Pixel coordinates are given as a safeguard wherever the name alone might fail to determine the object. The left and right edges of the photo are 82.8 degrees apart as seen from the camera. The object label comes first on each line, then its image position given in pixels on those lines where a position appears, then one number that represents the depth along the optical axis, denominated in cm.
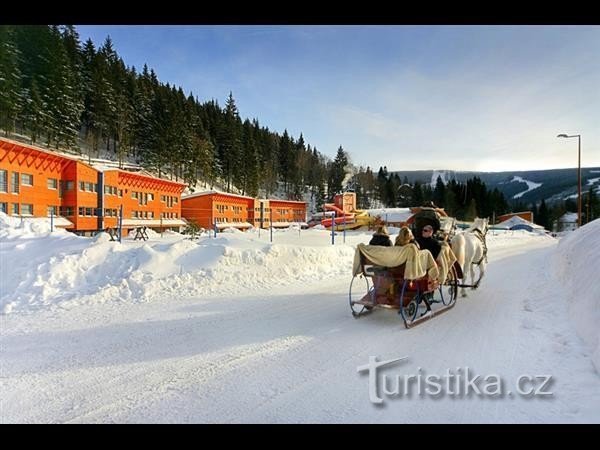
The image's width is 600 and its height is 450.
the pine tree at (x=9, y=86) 4103
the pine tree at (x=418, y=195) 8102
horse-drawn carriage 612
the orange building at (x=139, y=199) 3338
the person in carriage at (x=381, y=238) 734
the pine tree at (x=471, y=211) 7075
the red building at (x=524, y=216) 6662
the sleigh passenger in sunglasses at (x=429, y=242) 723
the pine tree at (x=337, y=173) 8869
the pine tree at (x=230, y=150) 6850
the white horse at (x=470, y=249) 841
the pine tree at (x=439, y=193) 7784
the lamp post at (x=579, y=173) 2228
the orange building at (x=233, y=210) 4453
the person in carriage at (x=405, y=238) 657
